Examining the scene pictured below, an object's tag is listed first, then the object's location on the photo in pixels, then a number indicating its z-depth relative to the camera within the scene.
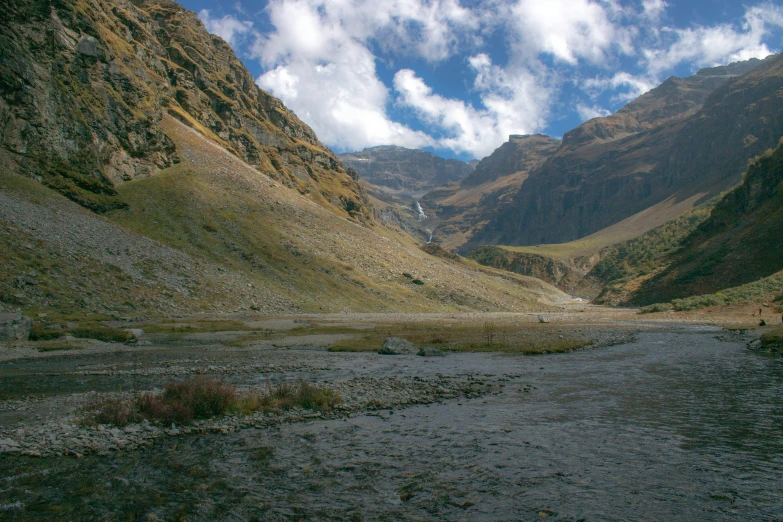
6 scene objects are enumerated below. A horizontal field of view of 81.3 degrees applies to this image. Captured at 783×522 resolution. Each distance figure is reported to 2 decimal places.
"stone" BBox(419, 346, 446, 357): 36.62
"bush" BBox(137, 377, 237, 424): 16.39
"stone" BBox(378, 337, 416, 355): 37.38
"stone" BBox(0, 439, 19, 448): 13.33
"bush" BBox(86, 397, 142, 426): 15.44
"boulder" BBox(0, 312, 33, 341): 32.78
